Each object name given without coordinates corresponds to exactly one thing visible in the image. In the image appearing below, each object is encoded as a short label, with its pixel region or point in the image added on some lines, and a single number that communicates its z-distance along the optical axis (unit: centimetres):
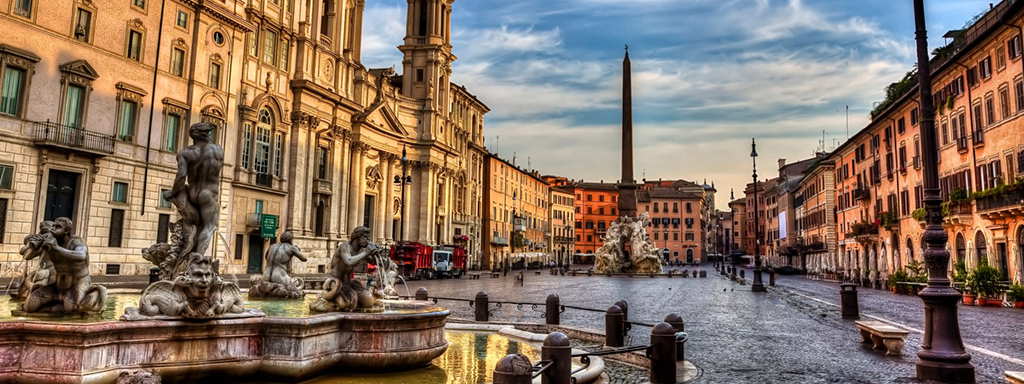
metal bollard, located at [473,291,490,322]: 1305
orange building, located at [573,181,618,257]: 10919
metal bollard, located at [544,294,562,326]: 1217
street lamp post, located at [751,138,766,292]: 2725
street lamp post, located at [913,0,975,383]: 707
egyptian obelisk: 4825
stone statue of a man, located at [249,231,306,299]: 1007
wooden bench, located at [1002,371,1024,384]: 536
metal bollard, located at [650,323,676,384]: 716
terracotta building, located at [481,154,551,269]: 6925
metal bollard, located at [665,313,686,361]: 856
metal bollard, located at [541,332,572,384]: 577
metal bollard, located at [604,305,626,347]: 948
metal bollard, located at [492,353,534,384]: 468
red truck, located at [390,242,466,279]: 4091
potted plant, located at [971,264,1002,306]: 2100
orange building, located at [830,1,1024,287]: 2295
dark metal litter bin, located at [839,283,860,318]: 1564
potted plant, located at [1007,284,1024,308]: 1984
